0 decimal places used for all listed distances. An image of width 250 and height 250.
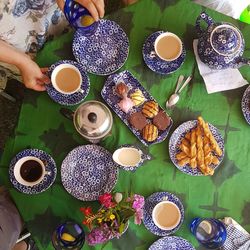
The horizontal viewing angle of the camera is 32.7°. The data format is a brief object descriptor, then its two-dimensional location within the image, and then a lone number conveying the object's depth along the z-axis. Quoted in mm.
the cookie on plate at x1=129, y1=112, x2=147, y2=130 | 1155
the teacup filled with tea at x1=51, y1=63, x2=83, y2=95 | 1162
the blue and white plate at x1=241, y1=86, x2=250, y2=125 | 1187
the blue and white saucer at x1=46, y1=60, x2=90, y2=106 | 1157
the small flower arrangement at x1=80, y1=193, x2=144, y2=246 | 1041
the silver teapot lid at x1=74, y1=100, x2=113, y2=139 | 1088
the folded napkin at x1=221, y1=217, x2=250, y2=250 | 1145
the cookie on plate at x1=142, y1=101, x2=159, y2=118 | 1157
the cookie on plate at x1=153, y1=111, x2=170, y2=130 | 1150
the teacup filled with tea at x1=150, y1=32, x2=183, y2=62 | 1181
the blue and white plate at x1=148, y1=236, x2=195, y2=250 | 1134
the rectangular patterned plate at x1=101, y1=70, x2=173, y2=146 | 1161
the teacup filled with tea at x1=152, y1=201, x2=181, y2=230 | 1137
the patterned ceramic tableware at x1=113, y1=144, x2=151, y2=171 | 1144
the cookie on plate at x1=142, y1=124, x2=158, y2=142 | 1146
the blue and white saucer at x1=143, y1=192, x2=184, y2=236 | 1136
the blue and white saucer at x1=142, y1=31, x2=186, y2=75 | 1181
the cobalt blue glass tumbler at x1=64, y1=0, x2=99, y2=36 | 1119
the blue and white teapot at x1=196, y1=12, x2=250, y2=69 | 1103
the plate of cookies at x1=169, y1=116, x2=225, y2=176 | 1146
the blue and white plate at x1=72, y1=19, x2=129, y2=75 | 1183
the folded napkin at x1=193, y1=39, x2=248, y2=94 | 1193
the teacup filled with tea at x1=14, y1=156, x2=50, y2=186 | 1131
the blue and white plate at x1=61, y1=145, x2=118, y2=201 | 1146
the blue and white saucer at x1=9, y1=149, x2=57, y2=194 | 1128
